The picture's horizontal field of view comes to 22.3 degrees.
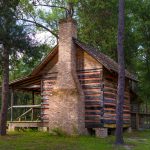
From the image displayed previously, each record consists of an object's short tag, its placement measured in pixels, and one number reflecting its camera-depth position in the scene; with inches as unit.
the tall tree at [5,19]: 610.5
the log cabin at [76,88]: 948.6
